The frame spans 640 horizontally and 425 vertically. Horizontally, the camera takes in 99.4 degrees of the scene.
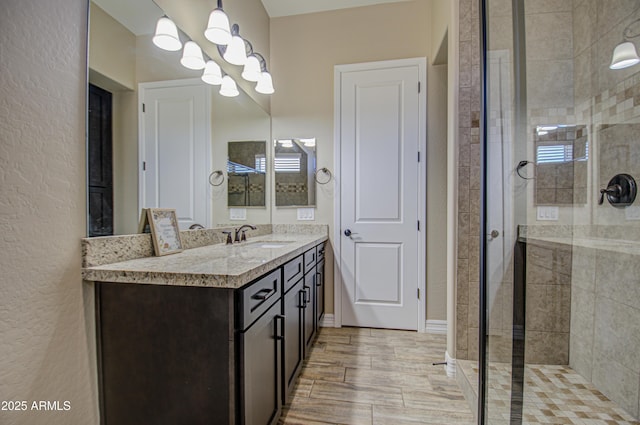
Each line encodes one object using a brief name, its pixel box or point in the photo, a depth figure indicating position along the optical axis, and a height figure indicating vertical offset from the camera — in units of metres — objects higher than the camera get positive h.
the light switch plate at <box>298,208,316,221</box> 2.72 -0.08
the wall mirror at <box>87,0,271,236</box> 1.08 +0.38
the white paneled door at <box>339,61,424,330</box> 2.53 +0.11
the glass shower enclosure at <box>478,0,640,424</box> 1.34 -0.04
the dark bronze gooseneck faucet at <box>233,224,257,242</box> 2.02 -0.21
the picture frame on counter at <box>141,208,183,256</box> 1.31 -0.12
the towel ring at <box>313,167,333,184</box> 2.68 +0.32
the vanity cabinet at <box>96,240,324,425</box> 0.95 -0.54
